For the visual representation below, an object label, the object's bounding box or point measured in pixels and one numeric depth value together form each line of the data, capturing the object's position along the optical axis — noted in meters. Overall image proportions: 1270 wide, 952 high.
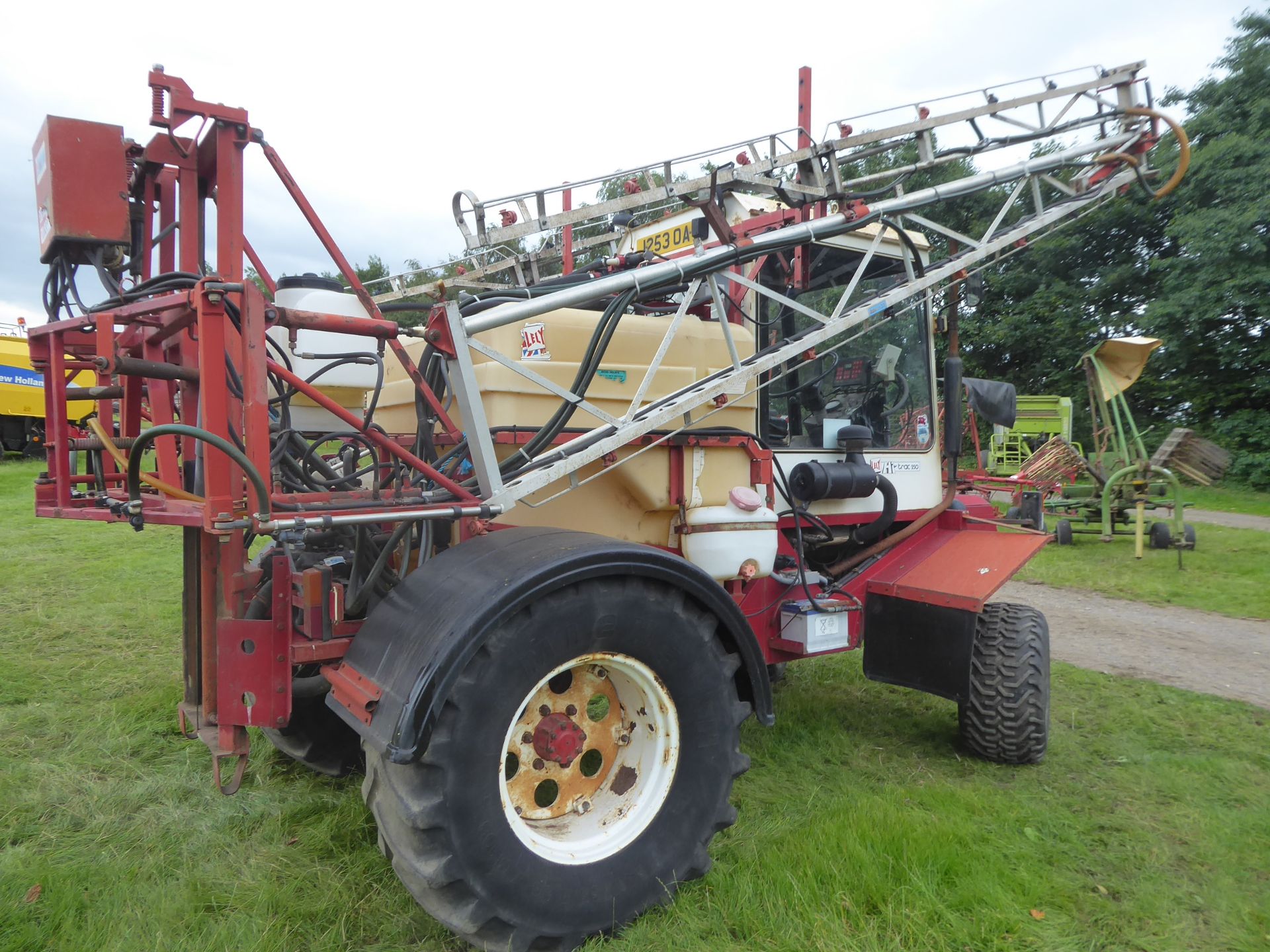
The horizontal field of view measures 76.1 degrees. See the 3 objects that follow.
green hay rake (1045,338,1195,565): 9.99
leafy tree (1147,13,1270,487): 15.97
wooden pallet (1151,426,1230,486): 10.42
